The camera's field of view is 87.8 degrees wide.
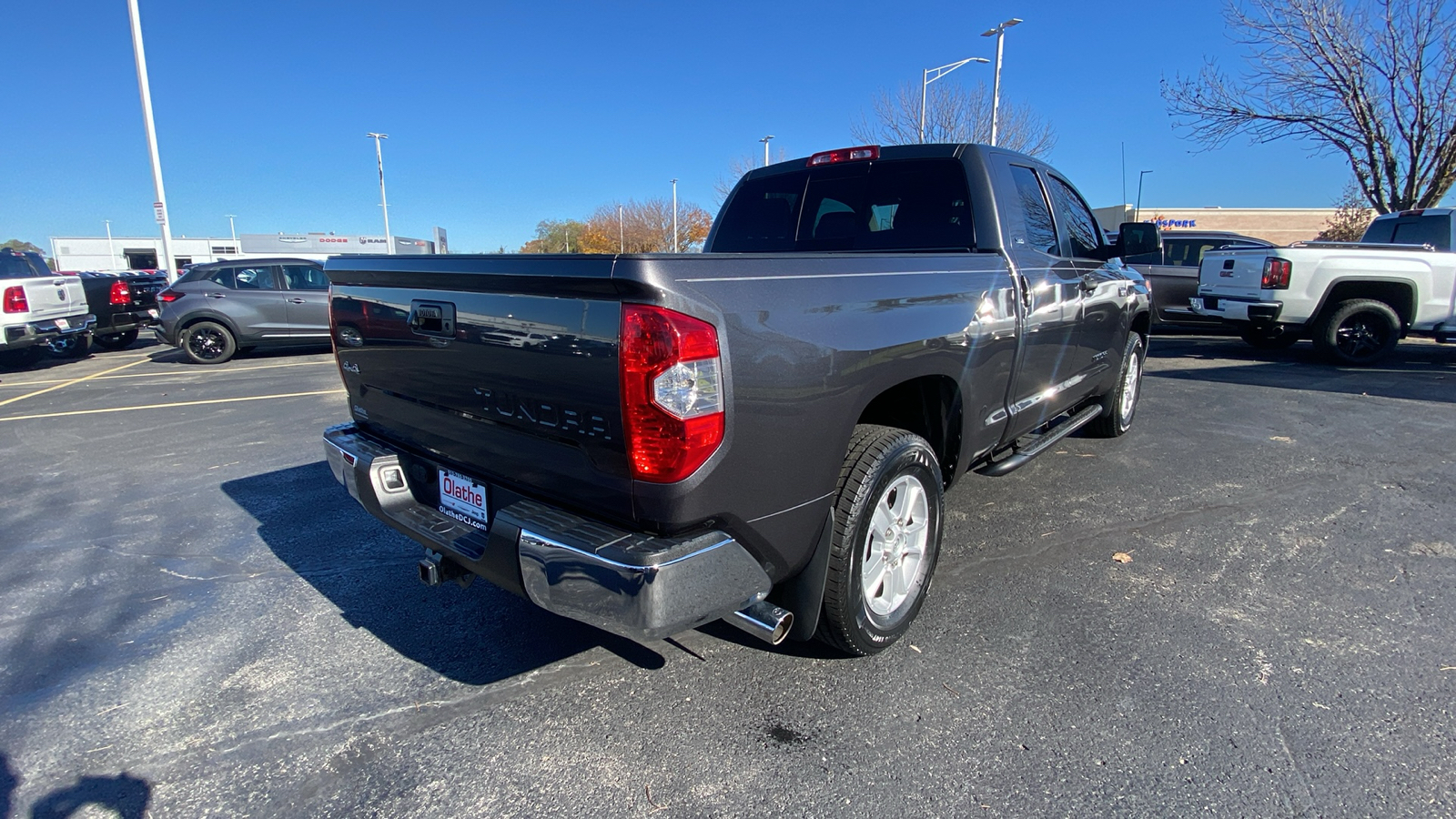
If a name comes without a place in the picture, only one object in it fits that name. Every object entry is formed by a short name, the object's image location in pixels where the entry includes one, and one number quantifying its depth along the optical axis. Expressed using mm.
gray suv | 11742
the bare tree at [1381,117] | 14414
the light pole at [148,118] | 16672
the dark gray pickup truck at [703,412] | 1972
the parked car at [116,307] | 12828
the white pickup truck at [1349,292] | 8984
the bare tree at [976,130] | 21188
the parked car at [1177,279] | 11945
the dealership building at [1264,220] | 53000
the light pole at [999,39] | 19625
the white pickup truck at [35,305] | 10039
